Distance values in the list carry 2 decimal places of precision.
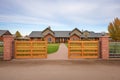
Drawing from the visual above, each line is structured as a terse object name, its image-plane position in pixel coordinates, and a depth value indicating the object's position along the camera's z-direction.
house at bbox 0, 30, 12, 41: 27.14
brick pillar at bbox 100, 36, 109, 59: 6.41
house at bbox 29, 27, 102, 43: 27.84
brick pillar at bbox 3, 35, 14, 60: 6.13
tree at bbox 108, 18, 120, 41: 23.09
